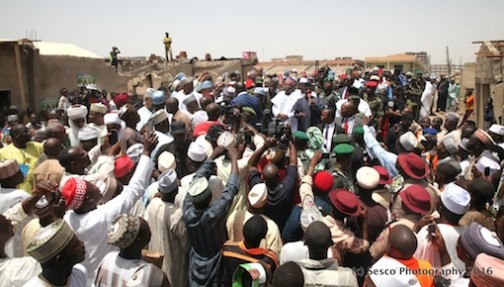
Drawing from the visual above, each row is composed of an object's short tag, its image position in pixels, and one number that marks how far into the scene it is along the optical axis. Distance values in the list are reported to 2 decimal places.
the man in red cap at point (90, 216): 3.16
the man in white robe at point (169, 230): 3.58
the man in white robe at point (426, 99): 13.55
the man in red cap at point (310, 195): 3.75
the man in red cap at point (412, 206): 3.41
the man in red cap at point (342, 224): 3.22
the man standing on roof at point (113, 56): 19.92
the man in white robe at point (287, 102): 8.30
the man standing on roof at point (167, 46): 21.22
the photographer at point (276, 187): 3.85
